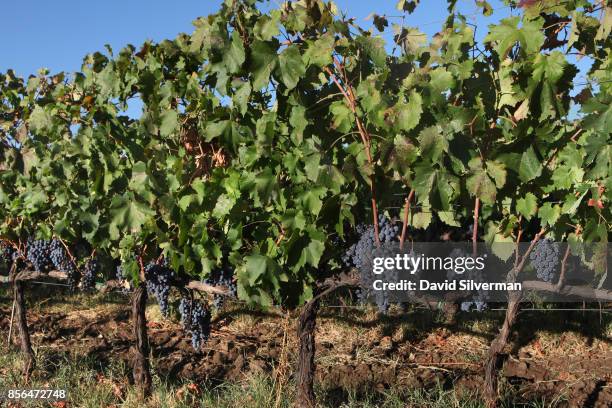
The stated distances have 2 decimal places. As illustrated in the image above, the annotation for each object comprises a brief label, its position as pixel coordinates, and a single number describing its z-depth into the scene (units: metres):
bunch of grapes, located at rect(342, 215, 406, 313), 3.36
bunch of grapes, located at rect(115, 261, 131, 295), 4.85
